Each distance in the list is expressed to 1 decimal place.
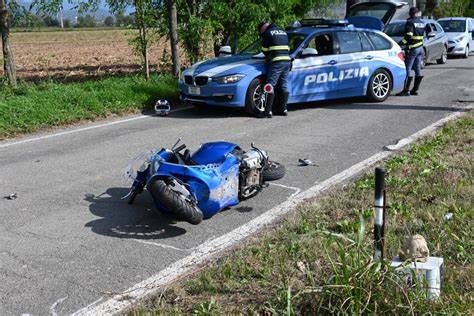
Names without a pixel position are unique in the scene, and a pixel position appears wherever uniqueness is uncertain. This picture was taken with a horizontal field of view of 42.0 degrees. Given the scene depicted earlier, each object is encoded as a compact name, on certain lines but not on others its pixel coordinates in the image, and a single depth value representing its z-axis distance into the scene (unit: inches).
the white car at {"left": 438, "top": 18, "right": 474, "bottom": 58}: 933.2
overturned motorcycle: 203.8
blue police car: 434.3
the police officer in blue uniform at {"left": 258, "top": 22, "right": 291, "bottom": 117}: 432.1
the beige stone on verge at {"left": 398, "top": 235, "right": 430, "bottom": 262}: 152.6
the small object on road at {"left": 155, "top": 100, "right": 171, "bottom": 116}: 457.7
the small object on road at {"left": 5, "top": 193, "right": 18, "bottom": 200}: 254.4
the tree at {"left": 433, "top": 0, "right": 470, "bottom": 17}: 1667.1
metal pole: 147.4
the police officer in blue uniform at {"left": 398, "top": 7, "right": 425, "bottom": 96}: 539.8
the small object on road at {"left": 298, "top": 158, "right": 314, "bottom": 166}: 305.7
